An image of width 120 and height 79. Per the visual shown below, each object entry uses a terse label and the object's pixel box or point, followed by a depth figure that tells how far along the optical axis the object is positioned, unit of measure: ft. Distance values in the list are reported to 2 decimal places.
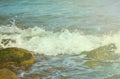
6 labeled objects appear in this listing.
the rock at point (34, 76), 44.39
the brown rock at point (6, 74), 38.25
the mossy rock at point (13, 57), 48.00
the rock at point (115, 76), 42.44
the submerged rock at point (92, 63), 48.24
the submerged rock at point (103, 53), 51.00
